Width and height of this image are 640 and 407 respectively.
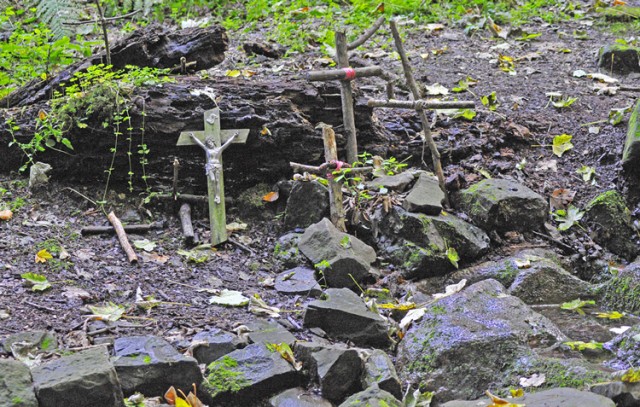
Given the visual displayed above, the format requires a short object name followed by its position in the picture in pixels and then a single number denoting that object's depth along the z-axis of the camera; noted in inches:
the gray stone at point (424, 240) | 226.7
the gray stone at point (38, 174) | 254.4
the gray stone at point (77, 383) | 130.0
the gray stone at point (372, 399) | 135.6
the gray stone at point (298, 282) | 211.2
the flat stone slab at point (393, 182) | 249.8
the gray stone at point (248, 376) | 149.4
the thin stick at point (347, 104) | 255.9
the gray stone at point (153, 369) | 145.0
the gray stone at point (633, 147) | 251.8
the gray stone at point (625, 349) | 161.3
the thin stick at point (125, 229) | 235.5
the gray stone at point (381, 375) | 153.2
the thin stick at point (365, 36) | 255.1
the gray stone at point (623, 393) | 128.3
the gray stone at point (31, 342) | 152.8
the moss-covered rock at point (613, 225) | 246.5
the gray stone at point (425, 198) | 235.6
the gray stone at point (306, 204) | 247.4
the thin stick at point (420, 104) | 246.8
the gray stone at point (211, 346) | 162.7
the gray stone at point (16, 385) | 125.7
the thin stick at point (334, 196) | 238.8
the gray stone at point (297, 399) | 148.8
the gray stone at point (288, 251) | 231.6
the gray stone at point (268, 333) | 169.3
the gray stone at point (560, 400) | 123.3
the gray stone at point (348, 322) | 180.7
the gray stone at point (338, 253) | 217.6
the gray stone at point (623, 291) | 199.5
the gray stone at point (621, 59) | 350.0
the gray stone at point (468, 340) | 159.6
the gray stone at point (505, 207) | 242.1
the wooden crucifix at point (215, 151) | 242.4
